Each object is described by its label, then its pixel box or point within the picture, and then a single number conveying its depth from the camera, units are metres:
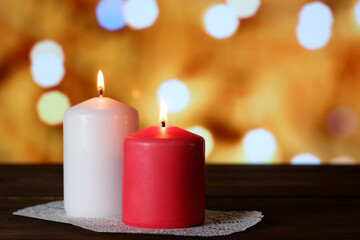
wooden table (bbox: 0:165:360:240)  0.80
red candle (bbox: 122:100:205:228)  0.82
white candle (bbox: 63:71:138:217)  0.87
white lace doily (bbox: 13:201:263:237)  0.80
